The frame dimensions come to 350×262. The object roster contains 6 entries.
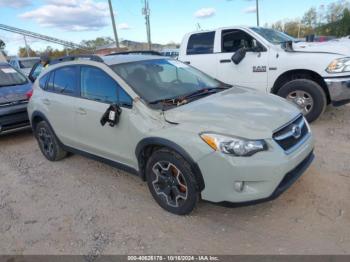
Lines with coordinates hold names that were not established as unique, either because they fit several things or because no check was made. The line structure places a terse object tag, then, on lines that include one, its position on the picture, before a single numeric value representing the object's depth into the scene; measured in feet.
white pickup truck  17.94
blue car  20.21
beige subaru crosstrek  9.00
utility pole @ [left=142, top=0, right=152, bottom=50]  95.04
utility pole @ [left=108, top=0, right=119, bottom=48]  79.15
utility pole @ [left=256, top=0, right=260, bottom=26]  121.76
